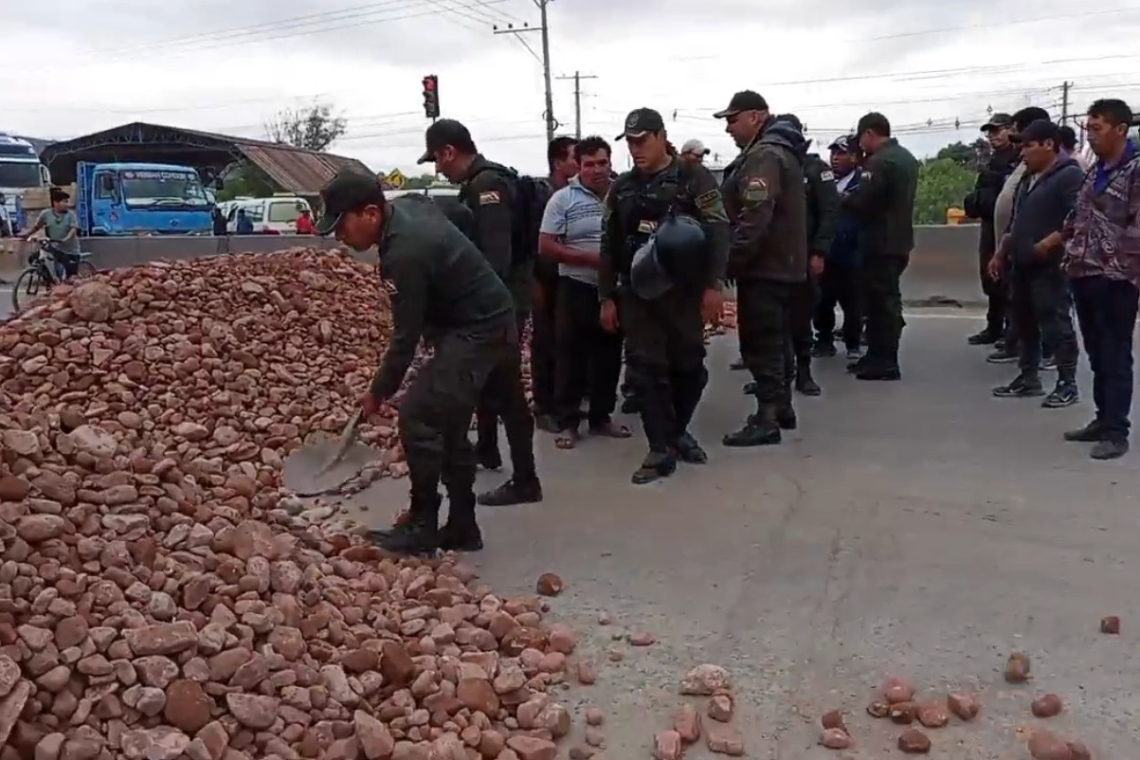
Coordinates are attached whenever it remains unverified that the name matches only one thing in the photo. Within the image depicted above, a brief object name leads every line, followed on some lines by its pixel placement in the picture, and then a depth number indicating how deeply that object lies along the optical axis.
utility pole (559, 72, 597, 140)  53.50
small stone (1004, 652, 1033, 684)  3.43
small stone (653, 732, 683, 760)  3.06
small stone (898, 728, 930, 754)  3.06
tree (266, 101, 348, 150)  62.56
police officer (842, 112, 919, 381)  7.57
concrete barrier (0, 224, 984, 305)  12.30
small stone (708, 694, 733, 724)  3.26
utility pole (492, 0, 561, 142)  40.28
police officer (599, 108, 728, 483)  5.36
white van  25.22
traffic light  26.31
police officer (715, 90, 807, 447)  5.96
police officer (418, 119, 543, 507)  5.04
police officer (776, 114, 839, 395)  7.43
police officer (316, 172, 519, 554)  4.14
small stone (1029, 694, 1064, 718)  3.23
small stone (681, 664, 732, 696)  3.42
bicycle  13.90
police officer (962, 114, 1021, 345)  8.35
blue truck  22.69
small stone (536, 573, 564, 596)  4.22
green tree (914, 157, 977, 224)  19.81
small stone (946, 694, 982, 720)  3.22
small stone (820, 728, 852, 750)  3.11
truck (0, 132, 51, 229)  27.38
